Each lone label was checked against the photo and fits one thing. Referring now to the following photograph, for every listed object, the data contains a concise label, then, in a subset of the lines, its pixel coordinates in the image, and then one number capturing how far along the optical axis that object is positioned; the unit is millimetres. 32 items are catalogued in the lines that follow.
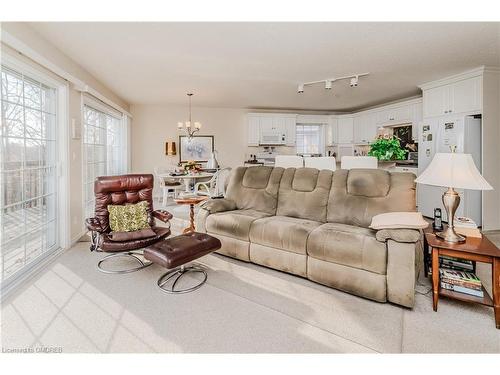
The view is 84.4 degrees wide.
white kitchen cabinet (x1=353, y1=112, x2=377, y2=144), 6805
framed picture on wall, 7238
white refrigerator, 4348
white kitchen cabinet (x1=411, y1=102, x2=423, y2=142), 5547
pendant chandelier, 6741
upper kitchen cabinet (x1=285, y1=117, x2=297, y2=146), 7430
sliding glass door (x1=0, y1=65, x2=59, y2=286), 2562
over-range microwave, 7371
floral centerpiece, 5889
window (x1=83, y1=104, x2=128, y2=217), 4445
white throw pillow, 2111
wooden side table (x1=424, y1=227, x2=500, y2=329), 1925
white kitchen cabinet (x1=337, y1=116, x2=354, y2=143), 7488
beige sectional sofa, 2189
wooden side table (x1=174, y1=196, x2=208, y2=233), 3631
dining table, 5586
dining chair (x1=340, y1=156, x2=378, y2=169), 3391
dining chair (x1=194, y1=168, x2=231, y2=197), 5289
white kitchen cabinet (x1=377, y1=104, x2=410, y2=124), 5848
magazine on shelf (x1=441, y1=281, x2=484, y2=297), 2072
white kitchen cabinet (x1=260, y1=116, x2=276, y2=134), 7367
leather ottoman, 2344
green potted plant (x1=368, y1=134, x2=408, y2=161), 3795
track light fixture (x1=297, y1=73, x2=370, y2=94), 4422
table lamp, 2092
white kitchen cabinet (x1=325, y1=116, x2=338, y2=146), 7641
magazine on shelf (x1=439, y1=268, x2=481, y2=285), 2131
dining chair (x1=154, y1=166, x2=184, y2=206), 5969
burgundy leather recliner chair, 2758
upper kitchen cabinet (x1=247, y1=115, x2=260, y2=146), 7332
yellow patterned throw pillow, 3053
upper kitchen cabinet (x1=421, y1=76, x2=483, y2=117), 4203
